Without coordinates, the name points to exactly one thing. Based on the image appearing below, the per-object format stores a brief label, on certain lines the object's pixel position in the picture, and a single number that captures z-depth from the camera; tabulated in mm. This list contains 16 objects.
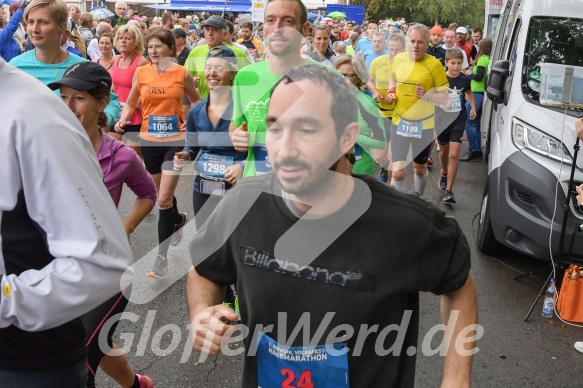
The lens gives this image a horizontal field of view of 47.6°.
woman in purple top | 3217
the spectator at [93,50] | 11154
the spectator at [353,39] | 16297
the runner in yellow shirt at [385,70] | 8242
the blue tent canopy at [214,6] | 27180
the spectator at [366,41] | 12955
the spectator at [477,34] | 16988
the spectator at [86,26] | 12009
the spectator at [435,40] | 11198
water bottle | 4847
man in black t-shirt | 1863
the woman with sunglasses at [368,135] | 3928
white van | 5023
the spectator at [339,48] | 11680
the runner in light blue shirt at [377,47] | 10745
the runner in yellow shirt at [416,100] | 6977
